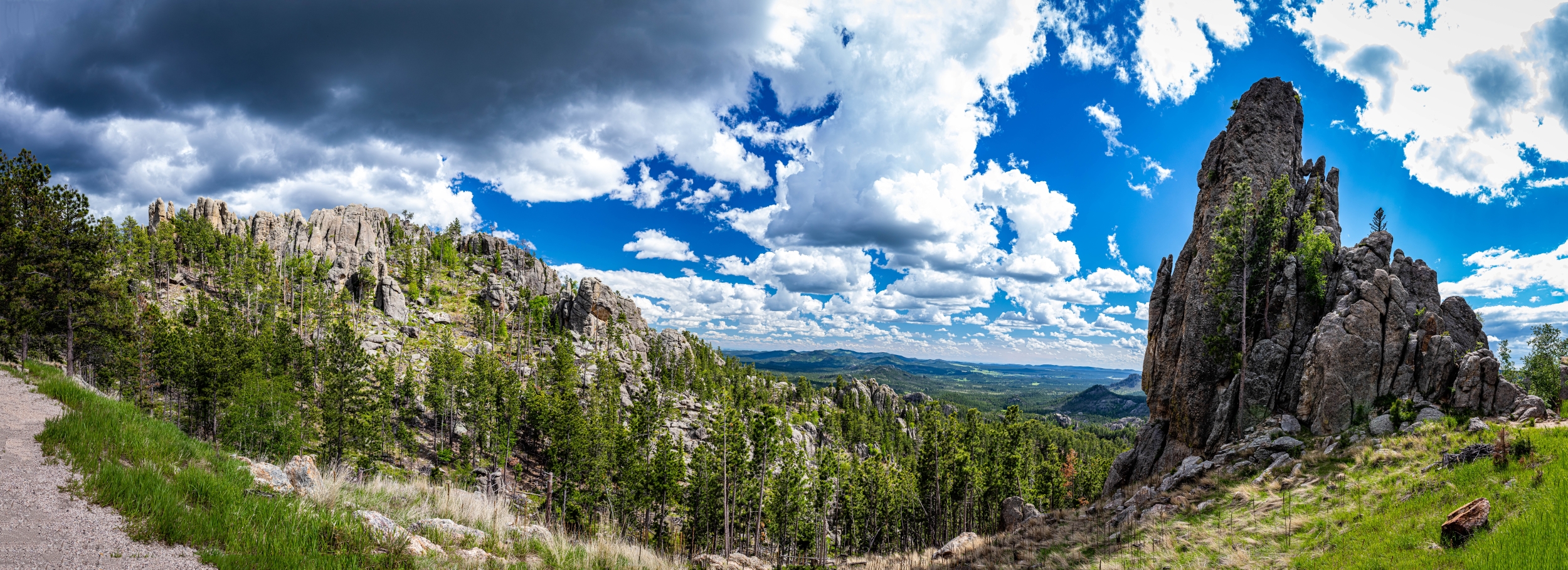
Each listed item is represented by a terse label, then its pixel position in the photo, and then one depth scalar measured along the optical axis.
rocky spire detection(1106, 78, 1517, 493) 18.88
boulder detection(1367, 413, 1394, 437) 17.23
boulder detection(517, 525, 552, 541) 10.78
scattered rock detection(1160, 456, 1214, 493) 20.75
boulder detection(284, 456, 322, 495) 10.51
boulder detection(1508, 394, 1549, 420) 15.02
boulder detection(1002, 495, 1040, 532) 34.91
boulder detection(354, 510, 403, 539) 7.75
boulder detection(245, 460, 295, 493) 9.49
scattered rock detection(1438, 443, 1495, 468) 12.48
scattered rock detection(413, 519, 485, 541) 9.23
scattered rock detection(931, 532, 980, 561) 20.20
